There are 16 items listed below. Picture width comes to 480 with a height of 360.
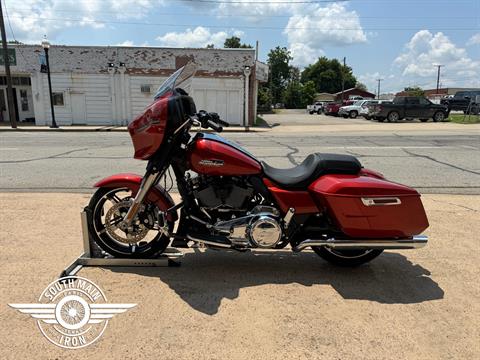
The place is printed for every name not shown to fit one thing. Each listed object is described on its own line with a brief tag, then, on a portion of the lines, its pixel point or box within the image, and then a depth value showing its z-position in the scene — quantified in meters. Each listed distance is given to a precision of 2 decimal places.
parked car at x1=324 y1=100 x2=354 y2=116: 41.38
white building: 24.56
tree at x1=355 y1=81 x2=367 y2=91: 115.53
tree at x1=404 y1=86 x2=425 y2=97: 82.25
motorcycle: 3.48
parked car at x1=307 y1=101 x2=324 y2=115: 51.48
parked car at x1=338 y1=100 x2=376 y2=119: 36.46
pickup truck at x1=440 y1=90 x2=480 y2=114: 37.05
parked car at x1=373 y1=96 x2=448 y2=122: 28.06
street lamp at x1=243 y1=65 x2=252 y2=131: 24.73
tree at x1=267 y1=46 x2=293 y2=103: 98.84
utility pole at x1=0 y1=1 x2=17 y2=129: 21.42
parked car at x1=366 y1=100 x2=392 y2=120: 29.45
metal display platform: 3.89
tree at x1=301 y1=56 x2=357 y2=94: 105.94
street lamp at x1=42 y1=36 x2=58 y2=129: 22.05
